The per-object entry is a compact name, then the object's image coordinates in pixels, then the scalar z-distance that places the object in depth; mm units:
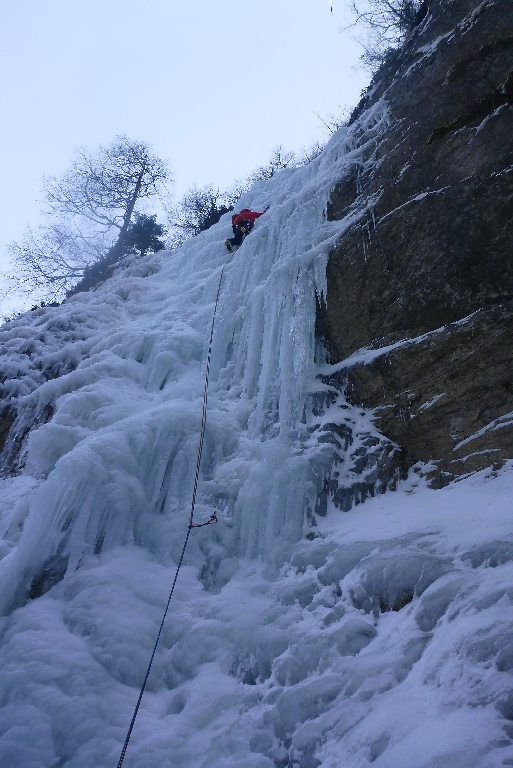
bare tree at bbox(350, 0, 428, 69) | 8031
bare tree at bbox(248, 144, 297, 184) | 15961
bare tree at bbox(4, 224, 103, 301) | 13836
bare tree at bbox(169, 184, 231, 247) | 15789
